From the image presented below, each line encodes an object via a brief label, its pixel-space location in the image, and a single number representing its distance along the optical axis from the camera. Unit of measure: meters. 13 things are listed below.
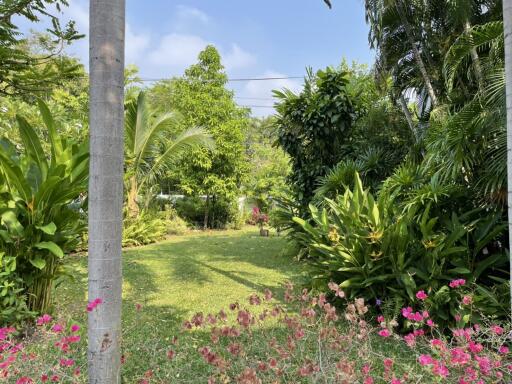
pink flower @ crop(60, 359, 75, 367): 1.86
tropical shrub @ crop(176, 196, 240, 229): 14.23
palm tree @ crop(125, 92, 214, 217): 10.55
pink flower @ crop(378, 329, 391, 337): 2.04
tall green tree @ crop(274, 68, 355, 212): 6.86
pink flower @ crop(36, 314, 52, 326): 2.23
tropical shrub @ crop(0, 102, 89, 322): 3.05
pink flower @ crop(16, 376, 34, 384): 1.68
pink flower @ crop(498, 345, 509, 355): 2.00
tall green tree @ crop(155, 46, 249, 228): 13.43
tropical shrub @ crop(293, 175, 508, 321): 3.53
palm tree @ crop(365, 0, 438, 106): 6.14
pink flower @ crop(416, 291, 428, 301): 2.40
